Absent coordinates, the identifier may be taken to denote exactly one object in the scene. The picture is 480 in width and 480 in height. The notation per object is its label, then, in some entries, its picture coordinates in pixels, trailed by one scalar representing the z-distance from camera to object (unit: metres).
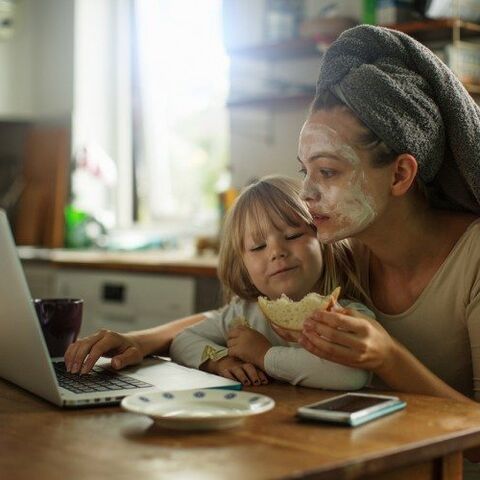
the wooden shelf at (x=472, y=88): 3.07
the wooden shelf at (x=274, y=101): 3.63
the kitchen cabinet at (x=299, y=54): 3.11
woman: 1.51
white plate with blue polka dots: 1.05
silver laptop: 1.18
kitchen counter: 3.33
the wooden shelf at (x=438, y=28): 3.11
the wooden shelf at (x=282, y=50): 3.61
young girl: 1.54
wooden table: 0.90
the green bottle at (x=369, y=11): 3.31
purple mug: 1.60
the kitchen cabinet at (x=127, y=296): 3.40
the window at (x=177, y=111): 4.64
